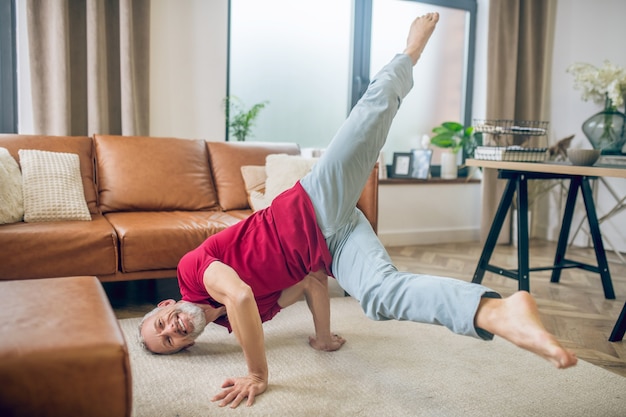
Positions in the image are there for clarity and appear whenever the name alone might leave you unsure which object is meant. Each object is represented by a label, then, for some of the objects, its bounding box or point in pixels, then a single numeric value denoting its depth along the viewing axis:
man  1.63
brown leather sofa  2.32
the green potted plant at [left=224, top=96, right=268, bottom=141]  3.84
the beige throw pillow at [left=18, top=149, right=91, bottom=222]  2.55
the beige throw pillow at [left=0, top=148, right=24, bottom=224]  2.43
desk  2.77
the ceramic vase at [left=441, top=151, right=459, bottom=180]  4.66
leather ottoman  1.10
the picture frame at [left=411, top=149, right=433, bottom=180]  4.45
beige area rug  1.68
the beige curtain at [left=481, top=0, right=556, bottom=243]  4.46
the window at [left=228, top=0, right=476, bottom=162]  4.04
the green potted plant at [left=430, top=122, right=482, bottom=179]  4.50
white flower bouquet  3.73
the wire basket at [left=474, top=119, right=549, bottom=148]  4.43
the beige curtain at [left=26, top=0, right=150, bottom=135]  3.15
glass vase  4.00
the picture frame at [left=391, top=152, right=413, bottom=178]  4.49
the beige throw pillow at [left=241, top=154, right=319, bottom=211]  3.04
